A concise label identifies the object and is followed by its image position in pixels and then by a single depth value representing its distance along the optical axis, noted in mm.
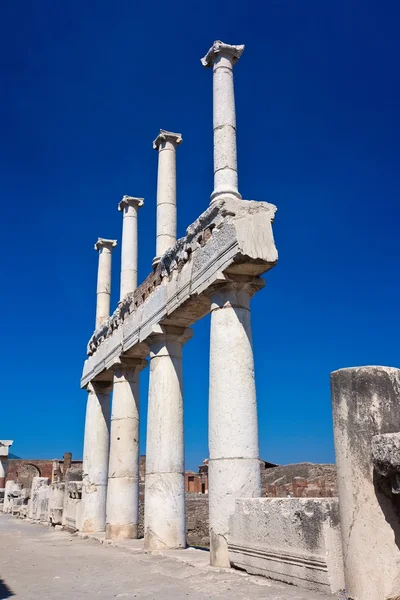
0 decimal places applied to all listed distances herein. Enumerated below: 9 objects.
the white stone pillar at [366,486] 4668
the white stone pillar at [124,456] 13359
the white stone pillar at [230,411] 8078
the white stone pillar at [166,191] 12352
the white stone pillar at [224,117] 9664
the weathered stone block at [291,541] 5664
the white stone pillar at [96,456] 15273
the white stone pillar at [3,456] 36250
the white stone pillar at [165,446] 10594
